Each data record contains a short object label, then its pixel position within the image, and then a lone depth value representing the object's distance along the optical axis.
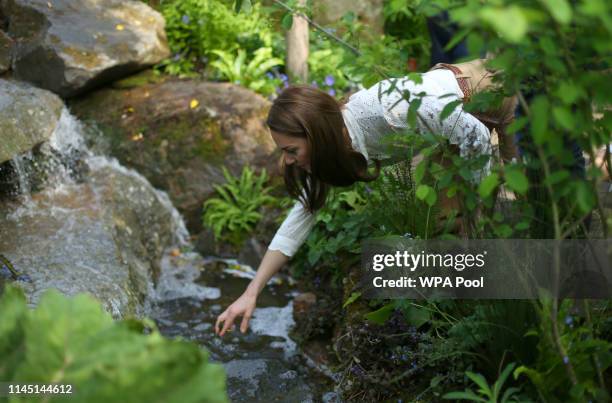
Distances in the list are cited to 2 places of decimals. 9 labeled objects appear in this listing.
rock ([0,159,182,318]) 3.94
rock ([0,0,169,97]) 5.63
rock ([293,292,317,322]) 4.30
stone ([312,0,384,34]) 7.59
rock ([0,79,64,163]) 4.45
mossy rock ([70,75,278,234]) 5.67
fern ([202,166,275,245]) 5.39
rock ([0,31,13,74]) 5.66
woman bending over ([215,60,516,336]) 2.81
